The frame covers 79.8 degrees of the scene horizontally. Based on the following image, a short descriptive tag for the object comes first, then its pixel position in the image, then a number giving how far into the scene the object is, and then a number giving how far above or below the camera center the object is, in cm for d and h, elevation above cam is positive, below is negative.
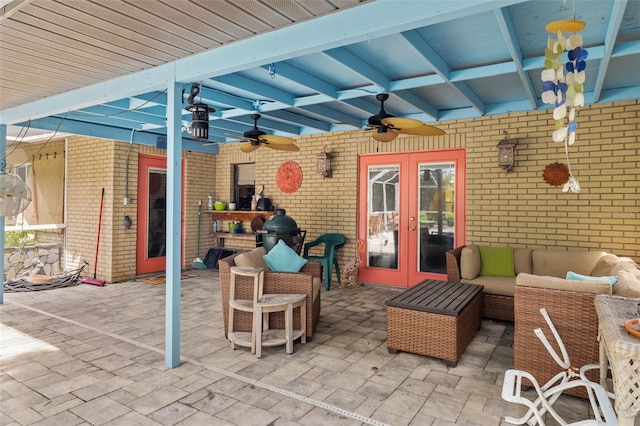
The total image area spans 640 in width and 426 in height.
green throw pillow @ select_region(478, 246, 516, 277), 516 -63
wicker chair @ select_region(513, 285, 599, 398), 279 -84
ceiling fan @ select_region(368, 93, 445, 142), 411 +99
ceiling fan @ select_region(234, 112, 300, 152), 520 +100
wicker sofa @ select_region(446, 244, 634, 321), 463 -65
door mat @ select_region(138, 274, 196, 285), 696 -124
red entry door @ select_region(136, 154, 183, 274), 744 -4
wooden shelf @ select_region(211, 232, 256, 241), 813 -47
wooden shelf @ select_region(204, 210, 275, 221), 775 -1
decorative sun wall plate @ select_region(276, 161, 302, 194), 754 +75
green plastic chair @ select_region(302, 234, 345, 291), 656 -66
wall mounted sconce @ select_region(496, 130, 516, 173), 538 +89
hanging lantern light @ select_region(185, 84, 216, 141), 367 +91
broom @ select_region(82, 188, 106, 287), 675 -115
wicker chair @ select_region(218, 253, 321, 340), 400 -80
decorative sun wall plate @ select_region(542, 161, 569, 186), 514 +58
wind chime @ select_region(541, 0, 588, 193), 216 +79
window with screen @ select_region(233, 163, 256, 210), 843 +66
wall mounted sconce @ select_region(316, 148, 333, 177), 702 +94
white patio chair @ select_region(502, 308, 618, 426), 173 -88
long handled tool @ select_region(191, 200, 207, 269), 827 -109
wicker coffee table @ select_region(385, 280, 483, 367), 346 -102
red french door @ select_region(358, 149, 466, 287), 610 +3
